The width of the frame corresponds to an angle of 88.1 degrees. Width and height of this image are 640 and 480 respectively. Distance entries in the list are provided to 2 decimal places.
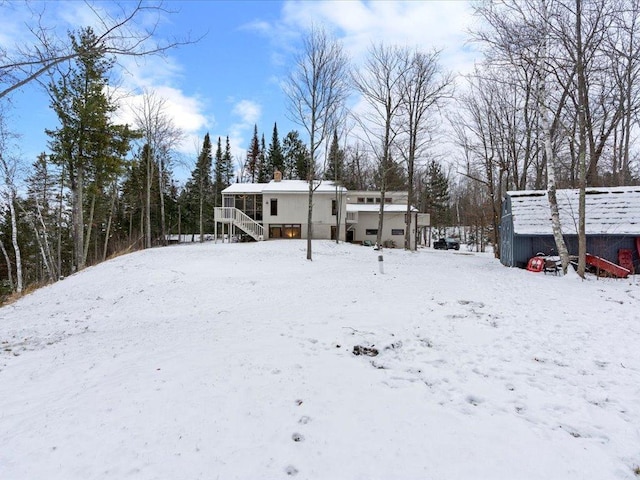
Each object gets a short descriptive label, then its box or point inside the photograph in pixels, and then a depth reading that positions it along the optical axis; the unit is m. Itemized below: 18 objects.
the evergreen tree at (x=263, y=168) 46.34
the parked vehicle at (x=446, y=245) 36.66
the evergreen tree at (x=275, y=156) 45.19
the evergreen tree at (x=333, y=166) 34.71
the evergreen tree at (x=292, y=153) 45.34
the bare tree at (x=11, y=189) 17.97
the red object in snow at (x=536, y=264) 12.13
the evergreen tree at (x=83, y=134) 16.56
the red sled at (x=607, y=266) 10.90
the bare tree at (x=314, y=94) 16.59
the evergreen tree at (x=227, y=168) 46.09
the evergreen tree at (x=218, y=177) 41.55
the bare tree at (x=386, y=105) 22.78
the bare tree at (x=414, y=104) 23.16
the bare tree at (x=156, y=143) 26.00
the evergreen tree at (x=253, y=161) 49.19
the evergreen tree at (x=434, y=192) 45.69
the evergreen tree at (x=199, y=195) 40.28
